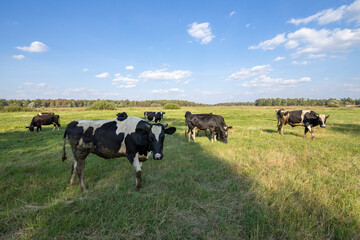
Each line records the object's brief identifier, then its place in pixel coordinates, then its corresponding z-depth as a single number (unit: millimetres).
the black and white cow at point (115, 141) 4332
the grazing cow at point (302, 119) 11984
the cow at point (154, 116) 24609
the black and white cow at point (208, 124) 11000
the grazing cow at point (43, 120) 16781
